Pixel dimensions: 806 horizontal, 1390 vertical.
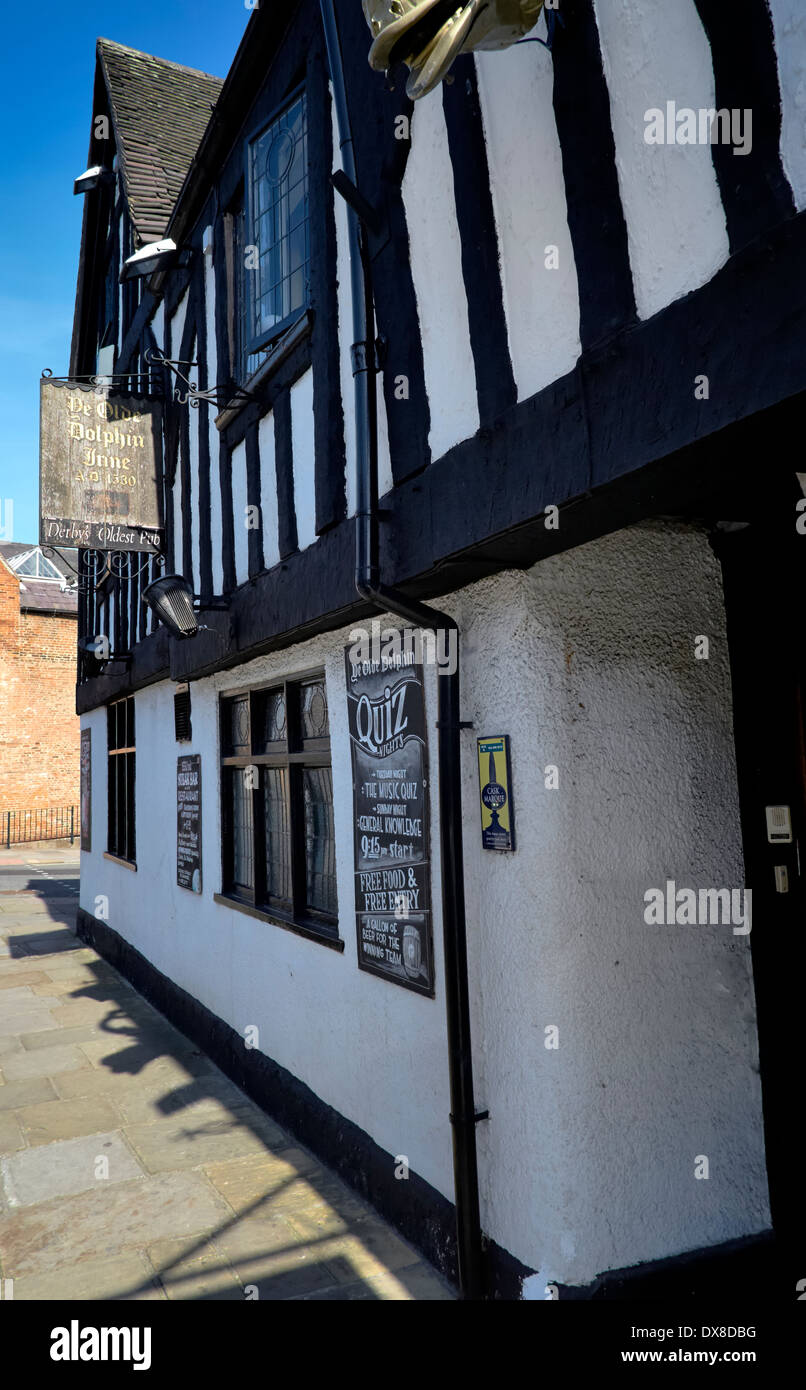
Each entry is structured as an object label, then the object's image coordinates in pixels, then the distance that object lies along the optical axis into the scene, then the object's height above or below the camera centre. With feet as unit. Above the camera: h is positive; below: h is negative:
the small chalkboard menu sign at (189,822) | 22.93 -0.89
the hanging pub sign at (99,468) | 22.02 +8.05
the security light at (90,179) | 33.30 +22.20
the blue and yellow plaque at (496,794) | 10.73 -0.21
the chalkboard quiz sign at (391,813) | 12.56 -0.47
